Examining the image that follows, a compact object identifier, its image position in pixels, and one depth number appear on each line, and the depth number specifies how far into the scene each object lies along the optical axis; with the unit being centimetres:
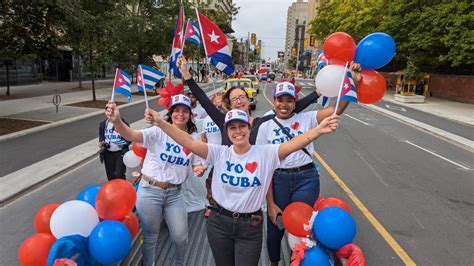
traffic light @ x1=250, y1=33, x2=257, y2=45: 5866
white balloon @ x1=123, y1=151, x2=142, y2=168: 484
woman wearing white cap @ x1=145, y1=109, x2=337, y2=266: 270
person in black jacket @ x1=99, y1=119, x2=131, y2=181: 504
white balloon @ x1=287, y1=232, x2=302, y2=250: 326
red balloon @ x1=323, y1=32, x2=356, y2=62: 326
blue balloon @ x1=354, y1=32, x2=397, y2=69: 320
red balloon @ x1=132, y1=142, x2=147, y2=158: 469
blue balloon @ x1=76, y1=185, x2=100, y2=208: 340
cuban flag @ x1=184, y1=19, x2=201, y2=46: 534
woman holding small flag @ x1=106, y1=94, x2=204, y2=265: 333
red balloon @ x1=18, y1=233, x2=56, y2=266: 266
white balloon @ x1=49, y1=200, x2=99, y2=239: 278
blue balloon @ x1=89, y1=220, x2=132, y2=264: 271
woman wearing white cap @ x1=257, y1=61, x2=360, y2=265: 348
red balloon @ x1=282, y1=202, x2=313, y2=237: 307
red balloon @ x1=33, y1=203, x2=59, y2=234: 307
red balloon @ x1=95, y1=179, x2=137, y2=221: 303
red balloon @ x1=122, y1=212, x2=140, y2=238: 322
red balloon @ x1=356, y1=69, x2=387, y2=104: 322
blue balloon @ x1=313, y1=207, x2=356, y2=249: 291
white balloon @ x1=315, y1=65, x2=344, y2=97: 318
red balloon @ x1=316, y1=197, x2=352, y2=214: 341
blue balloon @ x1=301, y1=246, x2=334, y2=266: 294
